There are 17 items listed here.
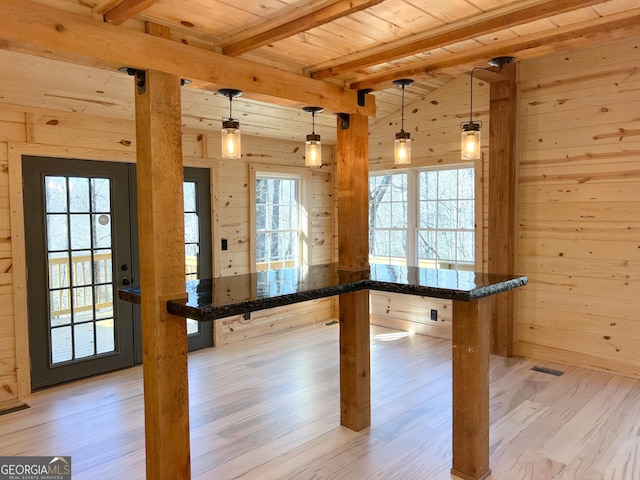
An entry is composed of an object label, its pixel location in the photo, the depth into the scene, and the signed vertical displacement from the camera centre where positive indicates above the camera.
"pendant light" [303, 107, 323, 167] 3.06 +0.46
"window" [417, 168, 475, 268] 5.07 -0.02
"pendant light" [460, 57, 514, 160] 2.83 +0.45
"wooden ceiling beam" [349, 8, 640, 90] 2.11 +0.83
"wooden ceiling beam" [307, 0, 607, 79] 1.99 +0.87
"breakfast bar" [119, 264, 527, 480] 2.30 -0.40
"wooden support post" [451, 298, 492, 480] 2.47 -0.91
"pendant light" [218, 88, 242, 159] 2.61 +0.44
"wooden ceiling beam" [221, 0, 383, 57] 1.90 +0.85
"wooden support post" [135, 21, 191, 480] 2.07 -0.19
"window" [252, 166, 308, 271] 5.55 -0.01
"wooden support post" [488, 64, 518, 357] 4.49 +0.20
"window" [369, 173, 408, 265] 5.66 -0.02
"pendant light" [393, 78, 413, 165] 2.96 +0.44
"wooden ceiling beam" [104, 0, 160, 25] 1.79 +0.82
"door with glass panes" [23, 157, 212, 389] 3.82 -0.39
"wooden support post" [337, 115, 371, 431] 3.06 -0.29
